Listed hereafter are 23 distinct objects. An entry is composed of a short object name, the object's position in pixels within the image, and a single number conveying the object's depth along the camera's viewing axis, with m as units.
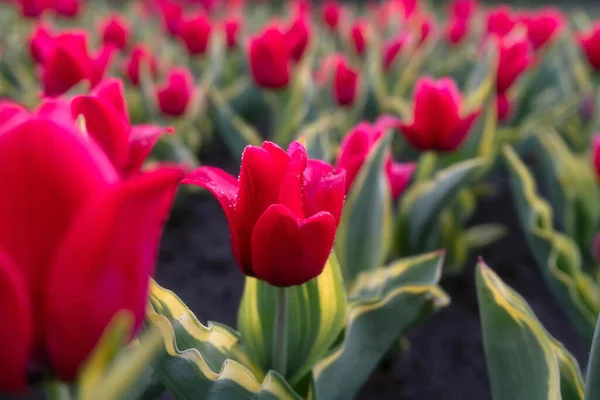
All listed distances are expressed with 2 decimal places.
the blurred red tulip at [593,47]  1.65
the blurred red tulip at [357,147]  0.77
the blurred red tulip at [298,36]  1.57
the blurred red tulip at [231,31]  1.95
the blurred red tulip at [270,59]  1.31
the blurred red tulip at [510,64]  1.36
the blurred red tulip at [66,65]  0.99
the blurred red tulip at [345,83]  1.42
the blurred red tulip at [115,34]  1.69
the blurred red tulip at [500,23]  1.91
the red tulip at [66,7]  2.09
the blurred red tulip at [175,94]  1.33
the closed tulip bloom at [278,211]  0.50
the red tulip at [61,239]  0.31
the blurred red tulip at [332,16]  2.33
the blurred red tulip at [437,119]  1.02
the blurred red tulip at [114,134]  0.51
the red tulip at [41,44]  1.16
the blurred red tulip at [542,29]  1.90
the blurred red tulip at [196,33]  1.78
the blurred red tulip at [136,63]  1.51
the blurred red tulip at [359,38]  1.93
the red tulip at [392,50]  1.70
